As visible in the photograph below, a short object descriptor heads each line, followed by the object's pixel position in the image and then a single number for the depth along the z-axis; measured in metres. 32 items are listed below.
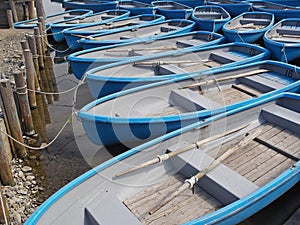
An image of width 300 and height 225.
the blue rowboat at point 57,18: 14.77
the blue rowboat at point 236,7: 14.54
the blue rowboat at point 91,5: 17.52
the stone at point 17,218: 5.50
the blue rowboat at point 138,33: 11.29
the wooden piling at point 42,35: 12.53
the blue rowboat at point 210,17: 12.67
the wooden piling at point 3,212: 5.05
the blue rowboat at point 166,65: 8.20
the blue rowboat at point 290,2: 15.00
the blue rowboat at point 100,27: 12.54
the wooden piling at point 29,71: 8.58
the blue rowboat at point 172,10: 14.65
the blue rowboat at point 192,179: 4.48
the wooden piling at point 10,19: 15.54
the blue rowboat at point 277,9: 12.84
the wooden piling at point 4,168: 5.80
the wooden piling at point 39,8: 14.26
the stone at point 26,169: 6.81
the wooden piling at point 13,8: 16.33
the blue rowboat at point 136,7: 15.55
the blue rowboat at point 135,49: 9.62
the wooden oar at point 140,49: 10.52
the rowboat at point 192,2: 16.71
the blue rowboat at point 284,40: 9.73
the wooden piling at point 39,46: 11.69
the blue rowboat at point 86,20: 14.27
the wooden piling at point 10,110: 6.50
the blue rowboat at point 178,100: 6.46
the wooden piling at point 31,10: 17.48
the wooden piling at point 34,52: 9.96
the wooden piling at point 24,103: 7.32
